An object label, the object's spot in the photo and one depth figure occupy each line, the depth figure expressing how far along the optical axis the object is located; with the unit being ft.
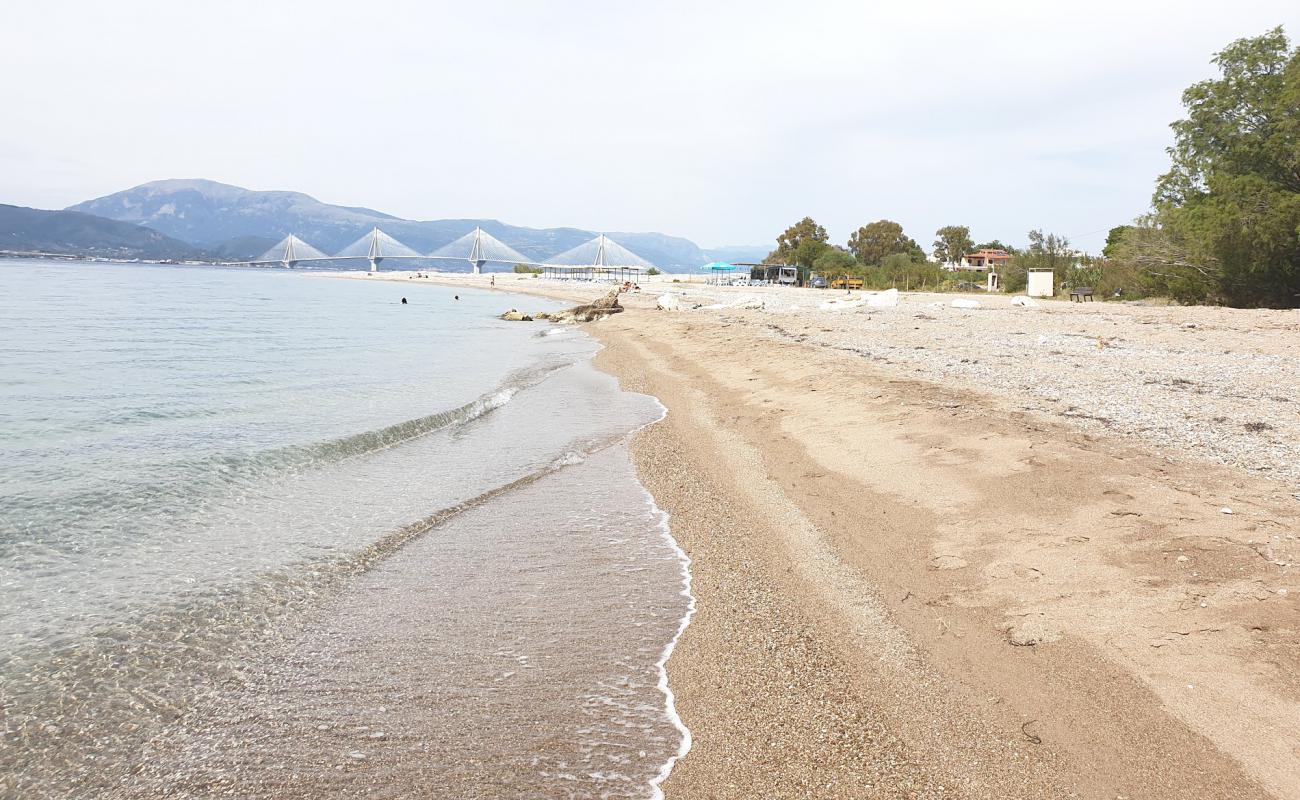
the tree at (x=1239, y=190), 83.66
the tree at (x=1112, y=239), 162.89
